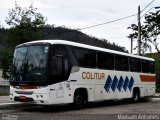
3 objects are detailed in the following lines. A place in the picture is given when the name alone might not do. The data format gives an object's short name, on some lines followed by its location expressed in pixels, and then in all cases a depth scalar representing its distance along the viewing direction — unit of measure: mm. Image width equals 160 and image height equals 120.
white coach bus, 18484
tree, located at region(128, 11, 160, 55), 44856
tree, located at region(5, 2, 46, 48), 40594
